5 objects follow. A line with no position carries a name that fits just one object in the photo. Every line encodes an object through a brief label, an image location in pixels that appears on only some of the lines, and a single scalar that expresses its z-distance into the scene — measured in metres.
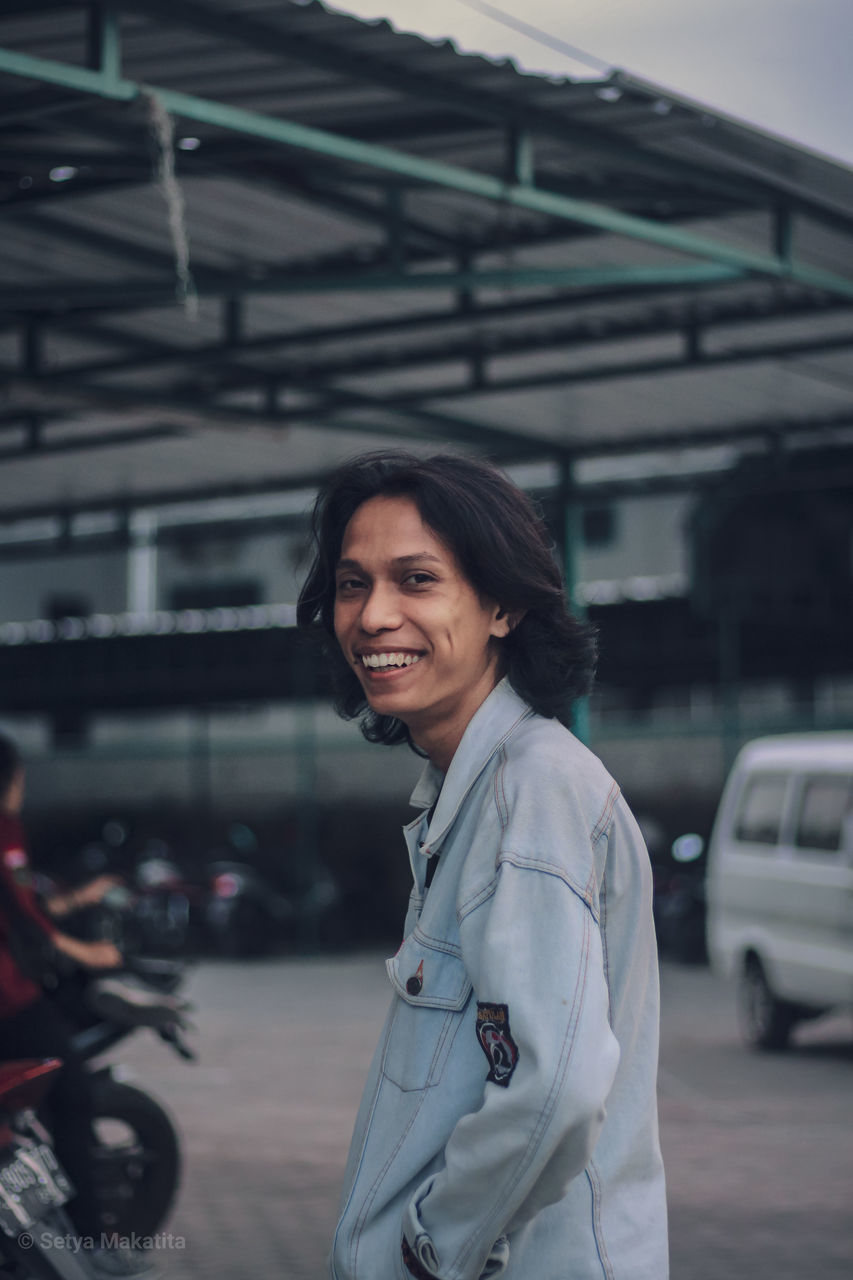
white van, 11.91
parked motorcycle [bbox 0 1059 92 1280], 4.55
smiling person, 2.06
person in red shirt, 5.67
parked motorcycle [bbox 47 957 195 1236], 6.28
